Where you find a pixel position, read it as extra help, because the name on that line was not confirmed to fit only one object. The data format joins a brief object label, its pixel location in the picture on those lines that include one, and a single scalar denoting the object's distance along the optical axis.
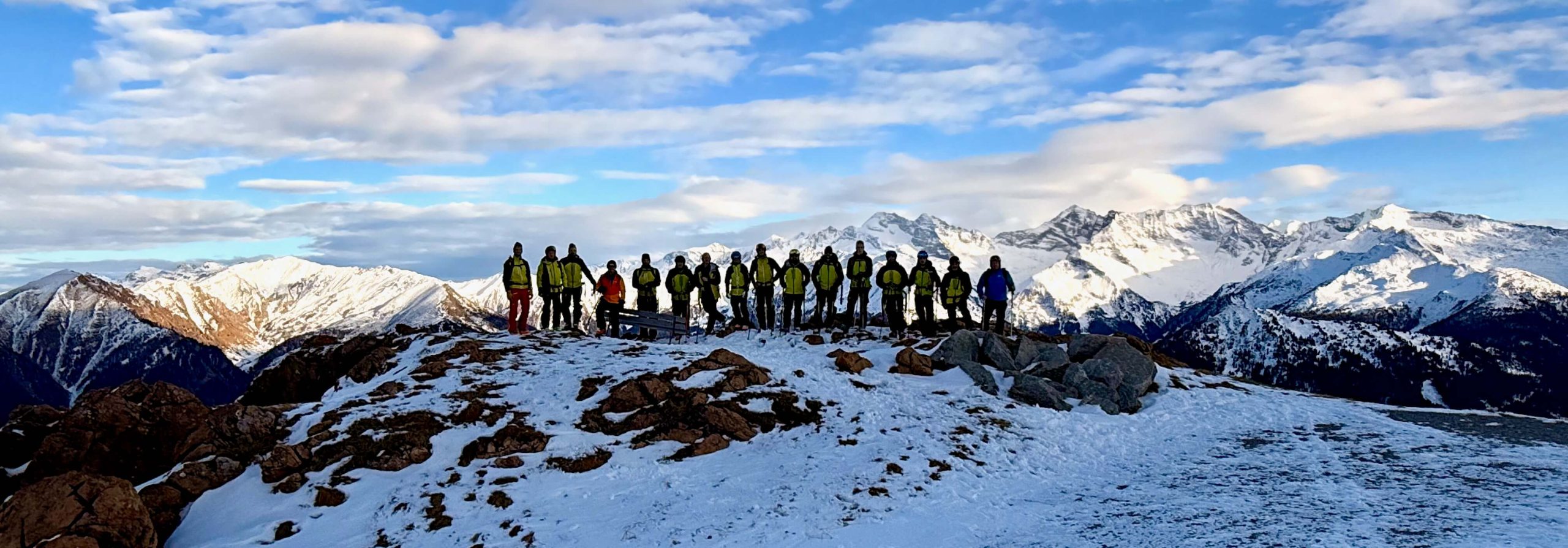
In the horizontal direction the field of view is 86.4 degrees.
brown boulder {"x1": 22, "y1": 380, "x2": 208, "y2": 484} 20.20
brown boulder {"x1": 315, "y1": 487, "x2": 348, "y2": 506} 16.86
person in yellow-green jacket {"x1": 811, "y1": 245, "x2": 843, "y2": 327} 34.56
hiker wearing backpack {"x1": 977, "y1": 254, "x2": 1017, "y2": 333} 32.66
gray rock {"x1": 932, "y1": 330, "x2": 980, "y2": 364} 28.58
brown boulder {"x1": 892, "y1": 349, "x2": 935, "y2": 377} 27.61
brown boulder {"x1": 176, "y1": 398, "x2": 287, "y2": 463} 19.09
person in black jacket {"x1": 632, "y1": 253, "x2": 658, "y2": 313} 36.00
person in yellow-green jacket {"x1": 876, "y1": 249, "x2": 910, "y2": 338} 34.66
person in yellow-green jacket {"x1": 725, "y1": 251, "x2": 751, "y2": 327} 34.84
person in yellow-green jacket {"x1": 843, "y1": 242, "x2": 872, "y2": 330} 34.31
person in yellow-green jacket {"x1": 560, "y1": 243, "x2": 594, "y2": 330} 33.59
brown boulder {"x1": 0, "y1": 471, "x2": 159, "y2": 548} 14.48
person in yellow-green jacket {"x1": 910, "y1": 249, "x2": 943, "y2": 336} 34.22
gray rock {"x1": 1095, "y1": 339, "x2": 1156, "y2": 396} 26.72
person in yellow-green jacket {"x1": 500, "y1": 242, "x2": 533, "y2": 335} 32.09
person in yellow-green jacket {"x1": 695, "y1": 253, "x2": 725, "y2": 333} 36.06
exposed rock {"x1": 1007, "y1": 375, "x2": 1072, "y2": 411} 24.67
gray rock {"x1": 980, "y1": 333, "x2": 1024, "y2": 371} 28.58
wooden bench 35.88
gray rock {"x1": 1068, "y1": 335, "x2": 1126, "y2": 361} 29.95
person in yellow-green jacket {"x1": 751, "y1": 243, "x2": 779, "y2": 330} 35.12
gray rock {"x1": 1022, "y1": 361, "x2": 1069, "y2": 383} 27.58
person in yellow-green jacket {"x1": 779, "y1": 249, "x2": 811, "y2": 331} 34.81
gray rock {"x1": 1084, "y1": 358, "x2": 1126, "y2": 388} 26.50
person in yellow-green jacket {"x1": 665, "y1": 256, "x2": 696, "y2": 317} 35.66
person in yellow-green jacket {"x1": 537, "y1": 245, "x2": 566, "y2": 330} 32.91
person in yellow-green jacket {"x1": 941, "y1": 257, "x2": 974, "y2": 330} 35.25
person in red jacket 35.22
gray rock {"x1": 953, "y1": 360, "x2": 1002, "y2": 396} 25.83
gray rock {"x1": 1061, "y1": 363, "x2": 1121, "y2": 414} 25.03
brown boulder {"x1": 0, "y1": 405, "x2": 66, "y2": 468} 22.08
